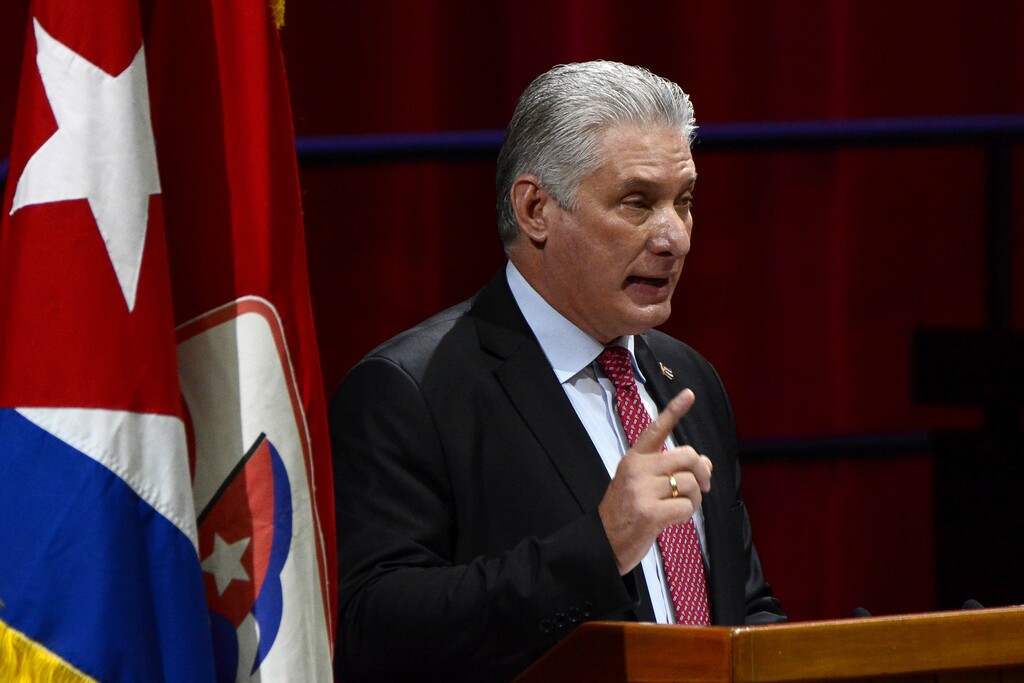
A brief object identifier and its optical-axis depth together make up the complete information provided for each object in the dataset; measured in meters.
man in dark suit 7.71
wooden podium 7.41
